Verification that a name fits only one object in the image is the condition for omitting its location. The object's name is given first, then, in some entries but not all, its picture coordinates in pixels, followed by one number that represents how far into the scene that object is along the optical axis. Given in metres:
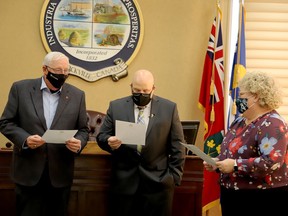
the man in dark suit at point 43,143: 3.15
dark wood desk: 3.82
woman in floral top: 2.78
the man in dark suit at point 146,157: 3.37
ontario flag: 4.94
